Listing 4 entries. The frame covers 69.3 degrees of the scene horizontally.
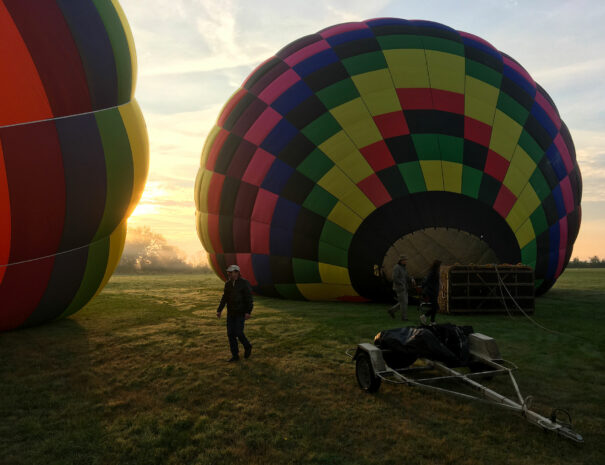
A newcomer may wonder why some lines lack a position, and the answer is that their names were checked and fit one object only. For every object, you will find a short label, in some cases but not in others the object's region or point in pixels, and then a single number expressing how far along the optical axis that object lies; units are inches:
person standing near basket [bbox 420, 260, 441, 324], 298.2
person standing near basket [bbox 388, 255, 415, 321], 314.2
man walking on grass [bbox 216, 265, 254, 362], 218.7
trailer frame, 151.3
